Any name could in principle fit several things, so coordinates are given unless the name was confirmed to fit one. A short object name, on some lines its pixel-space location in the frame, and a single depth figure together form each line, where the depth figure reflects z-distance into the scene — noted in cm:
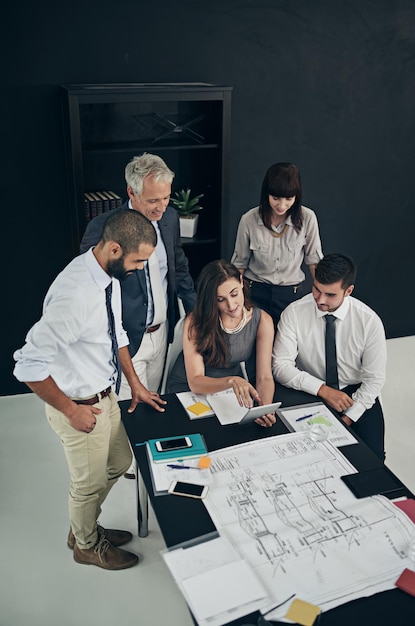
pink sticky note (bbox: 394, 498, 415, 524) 216
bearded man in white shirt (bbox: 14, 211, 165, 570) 237
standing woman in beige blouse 363
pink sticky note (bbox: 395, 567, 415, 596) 187
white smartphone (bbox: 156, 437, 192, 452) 248
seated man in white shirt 300
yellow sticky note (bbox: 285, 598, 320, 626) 175
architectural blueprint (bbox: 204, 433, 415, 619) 189
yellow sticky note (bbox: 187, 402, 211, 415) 275
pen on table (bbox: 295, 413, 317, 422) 271
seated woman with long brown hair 294
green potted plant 412
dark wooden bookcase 376
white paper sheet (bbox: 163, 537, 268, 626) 180
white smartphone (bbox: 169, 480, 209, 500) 225
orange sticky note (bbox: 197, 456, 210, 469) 238
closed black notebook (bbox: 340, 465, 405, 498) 226
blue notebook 243
